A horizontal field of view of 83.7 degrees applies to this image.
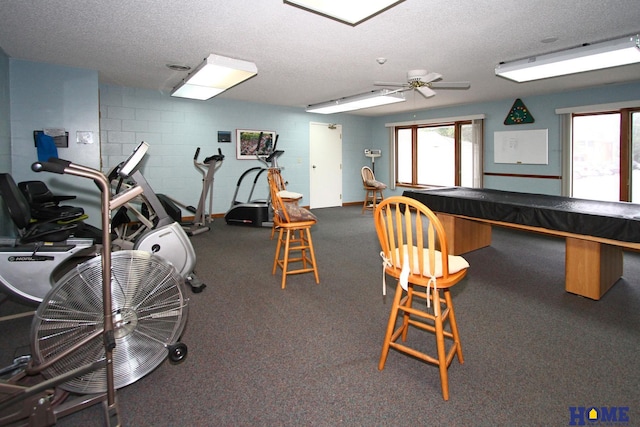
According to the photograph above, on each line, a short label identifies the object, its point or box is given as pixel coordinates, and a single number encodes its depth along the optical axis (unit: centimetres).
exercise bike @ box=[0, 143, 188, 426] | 149
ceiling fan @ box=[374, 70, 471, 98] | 413
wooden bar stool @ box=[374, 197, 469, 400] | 179
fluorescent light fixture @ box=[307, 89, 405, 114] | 585
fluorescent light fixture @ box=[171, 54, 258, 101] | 412
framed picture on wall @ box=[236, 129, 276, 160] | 744
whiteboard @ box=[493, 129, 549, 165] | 642
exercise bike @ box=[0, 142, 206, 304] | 225
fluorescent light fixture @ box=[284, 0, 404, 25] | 247
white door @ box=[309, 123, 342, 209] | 861
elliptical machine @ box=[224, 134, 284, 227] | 646
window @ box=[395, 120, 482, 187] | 742
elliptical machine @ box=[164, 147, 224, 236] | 589
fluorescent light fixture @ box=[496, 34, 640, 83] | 333
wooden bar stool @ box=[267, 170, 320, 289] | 329
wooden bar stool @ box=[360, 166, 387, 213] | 804
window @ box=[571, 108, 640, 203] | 555
